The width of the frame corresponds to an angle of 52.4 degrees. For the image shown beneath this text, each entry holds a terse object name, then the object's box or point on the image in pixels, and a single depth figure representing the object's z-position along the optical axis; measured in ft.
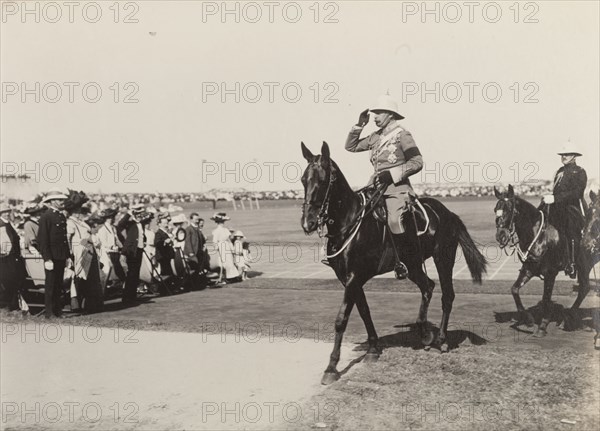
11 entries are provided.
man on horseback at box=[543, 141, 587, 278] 30.04
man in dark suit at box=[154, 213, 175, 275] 47.50
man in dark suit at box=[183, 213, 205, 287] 49.97
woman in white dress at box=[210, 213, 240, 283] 52.24
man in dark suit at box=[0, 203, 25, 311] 36.22
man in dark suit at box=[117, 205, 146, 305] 41.42
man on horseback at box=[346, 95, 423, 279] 24.40
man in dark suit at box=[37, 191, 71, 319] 34.78
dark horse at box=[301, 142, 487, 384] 21.42
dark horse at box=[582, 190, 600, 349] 25.93
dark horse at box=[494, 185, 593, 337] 29.81
